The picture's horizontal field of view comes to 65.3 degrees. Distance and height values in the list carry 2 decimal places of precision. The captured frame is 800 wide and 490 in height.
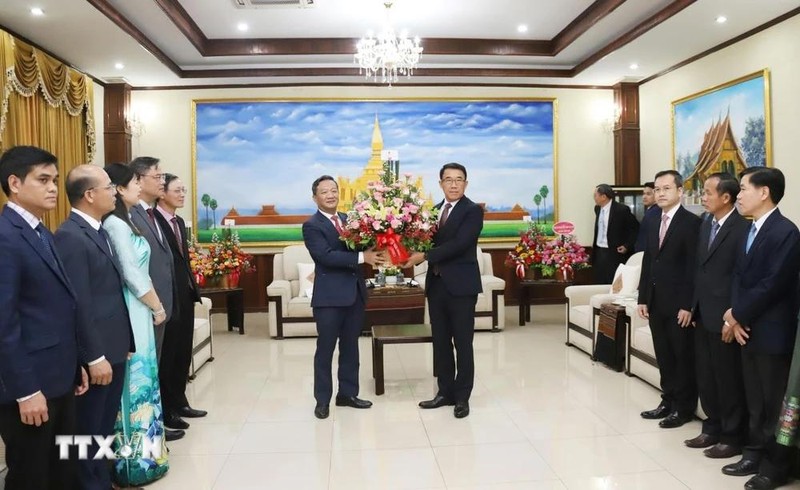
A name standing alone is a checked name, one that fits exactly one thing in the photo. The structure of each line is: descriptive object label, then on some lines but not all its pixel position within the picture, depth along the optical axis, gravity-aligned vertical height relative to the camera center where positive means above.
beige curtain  6.18 +1.54
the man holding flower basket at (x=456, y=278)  4.50 -0.29
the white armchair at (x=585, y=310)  6.44 -0.79
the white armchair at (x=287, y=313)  7.69 -0.89
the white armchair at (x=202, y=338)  6.04 -0.97
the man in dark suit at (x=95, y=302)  2.75 -0.27
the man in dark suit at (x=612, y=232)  8.62 +0.08
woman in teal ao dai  3.33 -0.63
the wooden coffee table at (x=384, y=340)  5.23 -0.84
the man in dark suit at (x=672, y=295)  4.22 -0.40
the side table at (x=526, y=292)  8.34 -0.74
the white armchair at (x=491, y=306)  7.94 -0.86
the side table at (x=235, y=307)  8.21 -0.86
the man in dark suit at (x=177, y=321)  4.30 -0.56
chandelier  6.95 +2.11
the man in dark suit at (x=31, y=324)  2.29 -0.31
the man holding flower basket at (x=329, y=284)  4.56 -0.32
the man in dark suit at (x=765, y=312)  3.29 -0.41
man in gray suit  3.80 +0.07
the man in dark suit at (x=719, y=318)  3.69 -0.50
